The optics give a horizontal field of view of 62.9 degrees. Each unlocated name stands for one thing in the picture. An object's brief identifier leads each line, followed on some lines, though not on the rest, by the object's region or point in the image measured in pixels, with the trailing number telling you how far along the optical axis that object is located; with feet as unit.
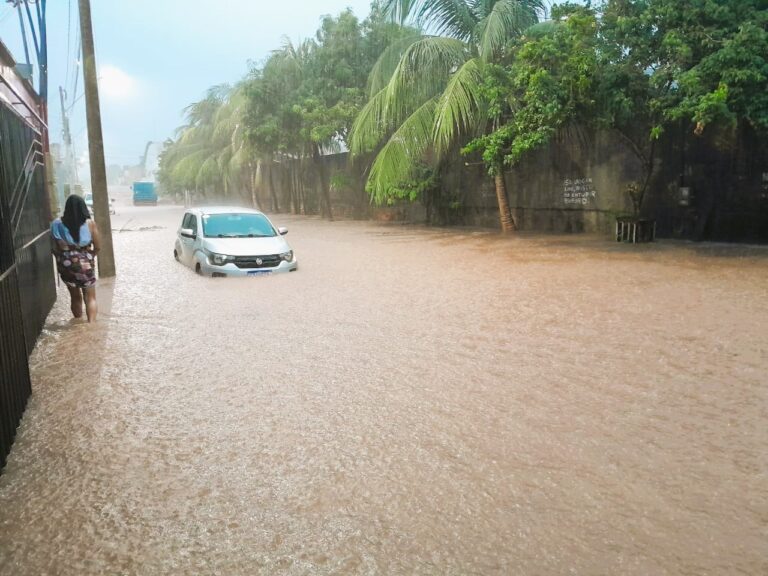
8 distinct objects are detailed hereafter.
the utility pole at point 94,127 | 36.81
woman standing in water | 24.14
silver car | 35.70
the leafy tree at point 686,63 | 35.32
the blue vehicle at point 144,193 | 215.72
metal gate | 13.70
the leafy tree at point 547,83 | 41.73
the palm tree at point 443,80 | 50.44
